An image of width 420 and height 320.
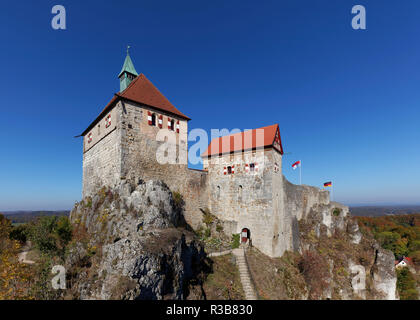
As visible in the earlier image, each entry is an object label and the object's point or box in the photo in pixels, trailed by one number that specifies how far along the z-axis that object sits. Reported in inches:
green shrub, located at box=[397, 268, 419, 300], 1441.9
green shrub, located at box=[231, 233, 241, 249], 799.1
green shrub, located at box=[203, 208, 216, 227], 831.6
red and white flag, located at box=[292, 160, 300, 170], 1037.4
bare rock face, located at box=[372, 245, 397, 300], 1089.4
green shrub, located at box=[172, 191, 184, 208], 741.9
